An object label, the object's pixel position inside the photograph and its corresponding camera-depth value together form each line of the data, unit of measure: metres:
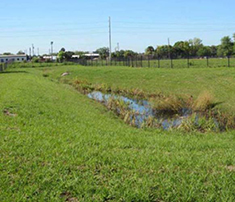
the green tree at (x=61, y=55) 89.47
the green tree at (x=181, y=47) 95.62
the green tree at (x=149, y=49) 118.06
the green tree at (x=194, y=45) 102.12
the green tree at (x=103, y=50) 138.19
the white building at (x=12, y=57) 112.50
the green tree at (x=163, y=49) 96.72
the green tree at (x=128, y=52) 101.76
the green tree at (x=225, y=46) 87.86
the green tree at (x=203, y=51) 93.07
